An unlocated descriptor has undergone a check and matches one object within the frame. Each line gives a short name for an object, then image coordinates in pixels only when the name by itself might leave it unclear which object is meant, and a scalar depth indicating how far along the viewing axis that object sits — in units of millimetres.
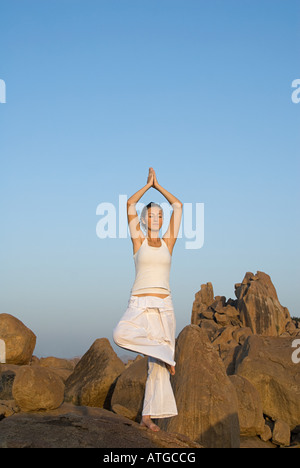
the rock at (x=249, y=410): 10203
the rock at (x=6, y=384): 11675
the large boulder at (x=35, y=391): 6824
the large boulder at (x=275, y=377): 11594
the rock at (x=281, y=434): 10391
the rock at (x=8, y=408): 6728
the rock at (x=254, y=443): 9947
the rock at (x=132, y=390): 10074
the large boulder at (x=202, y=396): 8336
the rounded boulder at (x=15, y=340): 14484
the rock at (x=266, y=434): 10398
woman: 5273
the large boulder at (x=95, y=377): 11234
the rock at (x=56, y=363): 17266
